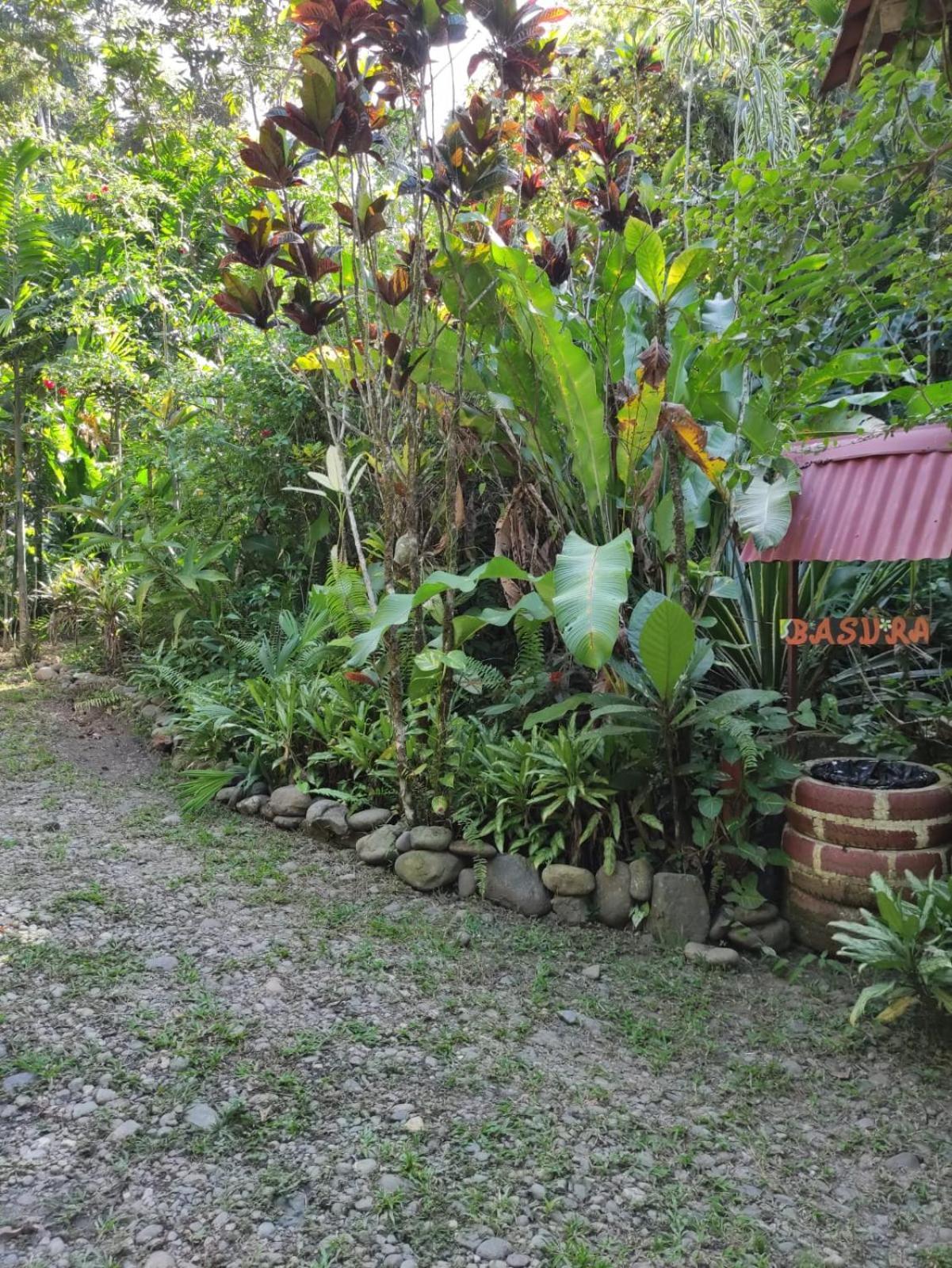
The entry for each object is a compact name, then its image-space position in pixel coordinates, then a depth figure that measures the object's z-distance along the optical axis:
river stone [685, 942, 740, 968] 2.88
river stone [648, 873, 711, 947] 3.00
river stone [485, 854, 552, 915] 3.18
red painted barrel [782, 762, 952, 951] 2.76
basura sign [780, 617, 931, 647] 2.67
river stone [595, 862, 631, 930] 3.10
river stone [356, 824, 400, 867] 3.48
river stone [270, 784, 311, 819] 3.88
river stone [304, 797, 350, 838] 3.68
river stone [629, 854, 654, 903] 3.08
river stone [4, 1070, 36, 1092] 2.10
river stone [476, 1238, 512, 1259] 1.68
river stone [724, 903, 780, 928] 2.99
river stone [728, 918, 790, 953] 2.96
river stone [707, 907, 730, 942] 2.99
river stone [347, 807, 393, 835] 3.62
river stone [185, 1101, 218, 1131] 1.99
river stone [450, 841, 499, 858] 3.31
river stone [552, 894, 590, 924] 3.13
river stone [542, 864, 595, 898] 3.14
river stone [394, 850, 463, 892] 3.31
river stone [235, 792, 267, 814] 4.06
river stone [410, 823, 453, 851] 3.36
